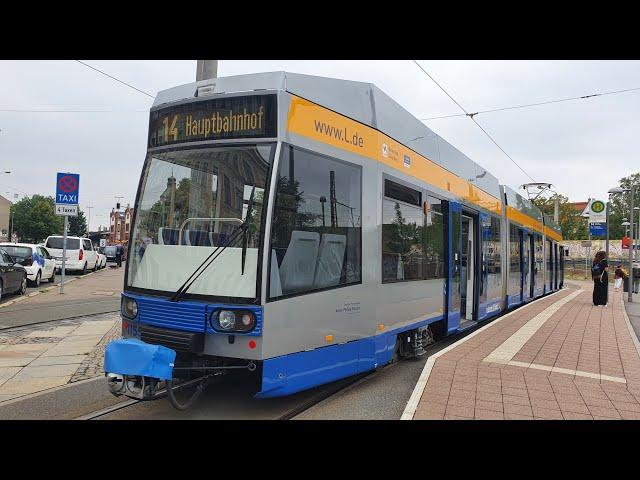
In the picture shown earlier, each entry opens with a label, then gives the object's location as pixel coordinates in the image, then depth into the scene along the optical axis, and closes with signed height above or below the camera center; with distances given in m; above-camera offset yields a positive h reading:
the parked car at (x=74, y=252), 24.41 +0.05
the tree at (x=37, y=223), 87.00 +4.92
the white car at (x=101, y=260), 30.20 -0.37
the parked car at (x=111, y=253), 38.19 +0.07
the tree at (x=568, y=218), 58.50 +5.69
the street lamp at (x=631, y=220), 18.94 +1.80
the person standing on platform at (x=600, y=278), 14.59 -0.41
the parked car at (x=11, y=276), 13.80 -0.66
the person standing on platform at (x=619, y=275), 20.61 -0.45
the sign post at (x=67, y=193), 15.42 +1.76
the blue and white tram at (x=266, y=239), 4.42 +0.17
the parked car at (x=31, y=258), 17.64 -0.19
